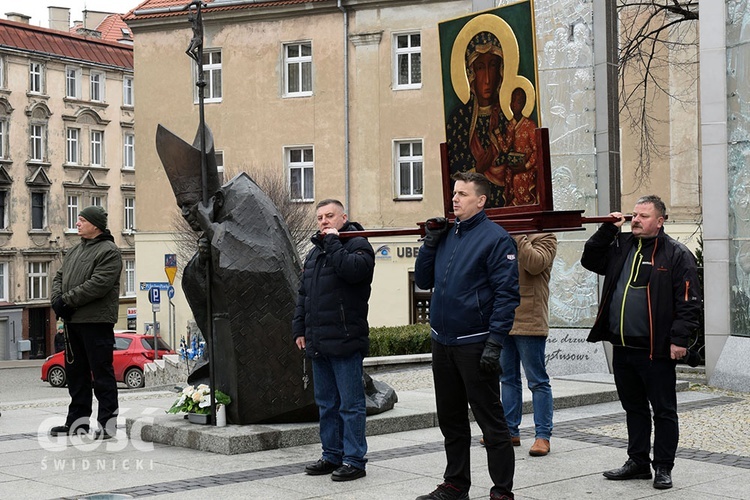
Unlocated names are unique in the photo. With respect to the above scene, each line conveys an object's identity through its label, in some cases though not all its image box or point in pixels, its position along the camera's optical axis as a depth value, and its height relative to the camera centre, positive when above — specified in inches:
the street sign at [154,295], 1216.0 -52.3
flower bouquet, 350.9 -48.1
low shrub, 754.8 -67.6
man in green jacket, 366.9 -22.8
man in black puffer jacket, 296.4 -23.8
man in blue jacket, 257.1 -19.0
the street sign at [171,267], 1063.4 -19.9
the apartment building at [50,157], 2036.2 +171.0
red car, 1101.1 -111.4
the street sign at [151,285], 1258.5 -46.4
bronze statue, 349.4 -14.2
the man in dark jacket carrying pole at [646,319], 284.7 -20.8
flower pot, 351.9 -53.5
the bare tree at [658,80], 1130.0 +159.6
